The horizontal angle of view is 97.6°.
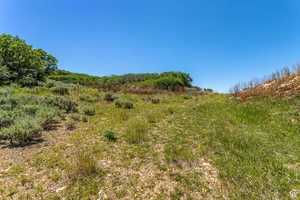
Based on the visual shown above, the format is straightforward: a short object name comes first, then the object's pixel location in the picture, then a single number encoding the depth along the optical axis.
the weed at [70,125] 5.87
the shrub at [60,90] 11.70
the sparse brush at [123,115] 7.41
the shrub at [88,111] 8.15
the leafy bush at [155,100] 13.51
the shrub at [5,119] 4.92
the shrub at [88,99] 11.14
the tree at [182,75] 57.41
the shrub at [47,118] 5.55
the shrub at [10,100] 6.68
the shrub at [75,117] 6.93
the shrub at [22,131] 4.19
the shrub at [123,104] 10.25
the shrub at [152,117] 7.15
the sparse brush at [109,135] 4.85
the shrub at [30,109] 6.18
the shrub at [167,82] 38.56
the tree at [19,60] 14.10
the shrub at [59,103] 7.87
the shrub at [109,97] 12.34
